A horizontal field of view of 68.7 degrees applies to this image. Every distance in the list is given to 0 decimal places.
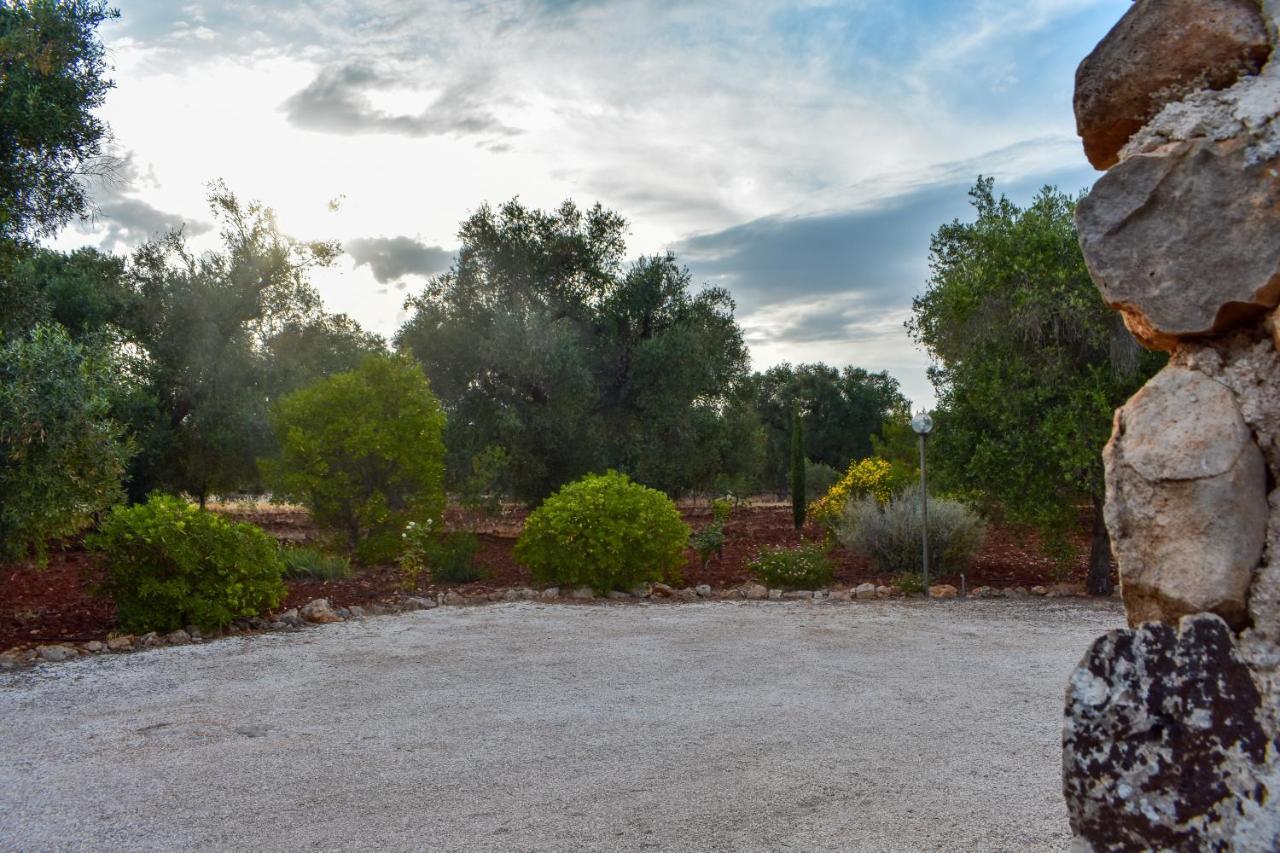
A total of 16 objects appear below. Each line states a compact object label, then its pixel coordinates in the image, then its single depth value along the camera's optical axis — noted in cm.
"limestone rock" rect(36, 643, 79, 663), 843
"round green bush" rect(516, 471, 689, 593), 1198
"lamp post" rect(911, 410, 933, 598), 1157
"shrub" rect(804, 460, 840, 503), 2905
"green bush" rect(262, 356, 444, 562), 1437
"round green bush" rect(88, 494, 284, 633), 935
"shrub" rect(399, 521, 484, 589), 1263
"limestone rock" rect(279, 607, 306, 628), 1005
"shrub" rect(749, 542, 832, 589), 1257
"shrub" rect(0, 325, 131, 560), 858
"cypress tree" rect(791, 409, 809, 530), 2027
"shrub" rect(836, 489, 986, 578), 1303
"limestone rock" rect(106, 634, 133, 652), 882
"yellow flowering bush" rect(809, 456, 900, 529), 1722
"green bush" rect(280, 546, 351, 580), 1291
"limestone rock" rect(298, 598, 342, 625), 1027
